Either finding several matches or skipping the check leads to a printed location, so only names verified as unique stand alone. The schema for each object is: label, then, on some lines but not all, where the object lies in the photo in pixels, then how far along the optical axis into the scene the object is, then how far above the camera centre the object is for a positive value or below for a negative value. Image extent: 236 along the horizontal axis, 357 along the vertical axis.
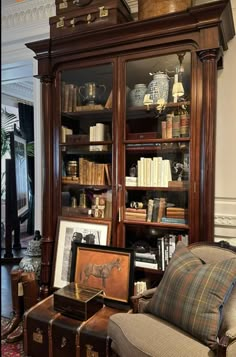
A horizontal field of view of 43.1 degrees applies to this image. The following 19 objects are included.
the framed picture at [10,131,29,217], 4.11 +0.01
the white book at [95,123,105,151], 2.36 +0.32
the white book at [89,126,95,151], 2.41 +0.31
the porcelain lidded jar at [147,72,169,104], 2.17 +0.63
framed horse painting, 2.08 -0.70
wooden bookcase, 1.90 +0.39
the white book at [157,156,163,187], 2.21 +0.02
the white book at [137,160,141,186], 2.26 +0.03
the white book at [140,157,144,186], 2.25 +0.01
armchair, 1.41 -0.75
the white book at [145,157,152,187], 2.24 +0.02
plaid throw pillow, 1.47 -0.65
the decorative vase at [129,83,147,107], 2.23 +0.58
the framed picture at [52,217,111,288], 2.32 -0.52
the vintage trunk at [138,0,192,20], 1.99 +1.12
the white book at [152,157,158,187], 2.22 -0.01
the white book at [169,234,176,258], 2.20 -0.52
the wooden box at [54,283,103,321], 1.90 -0.84
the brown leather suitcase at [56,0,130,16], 2.19 +1.25
